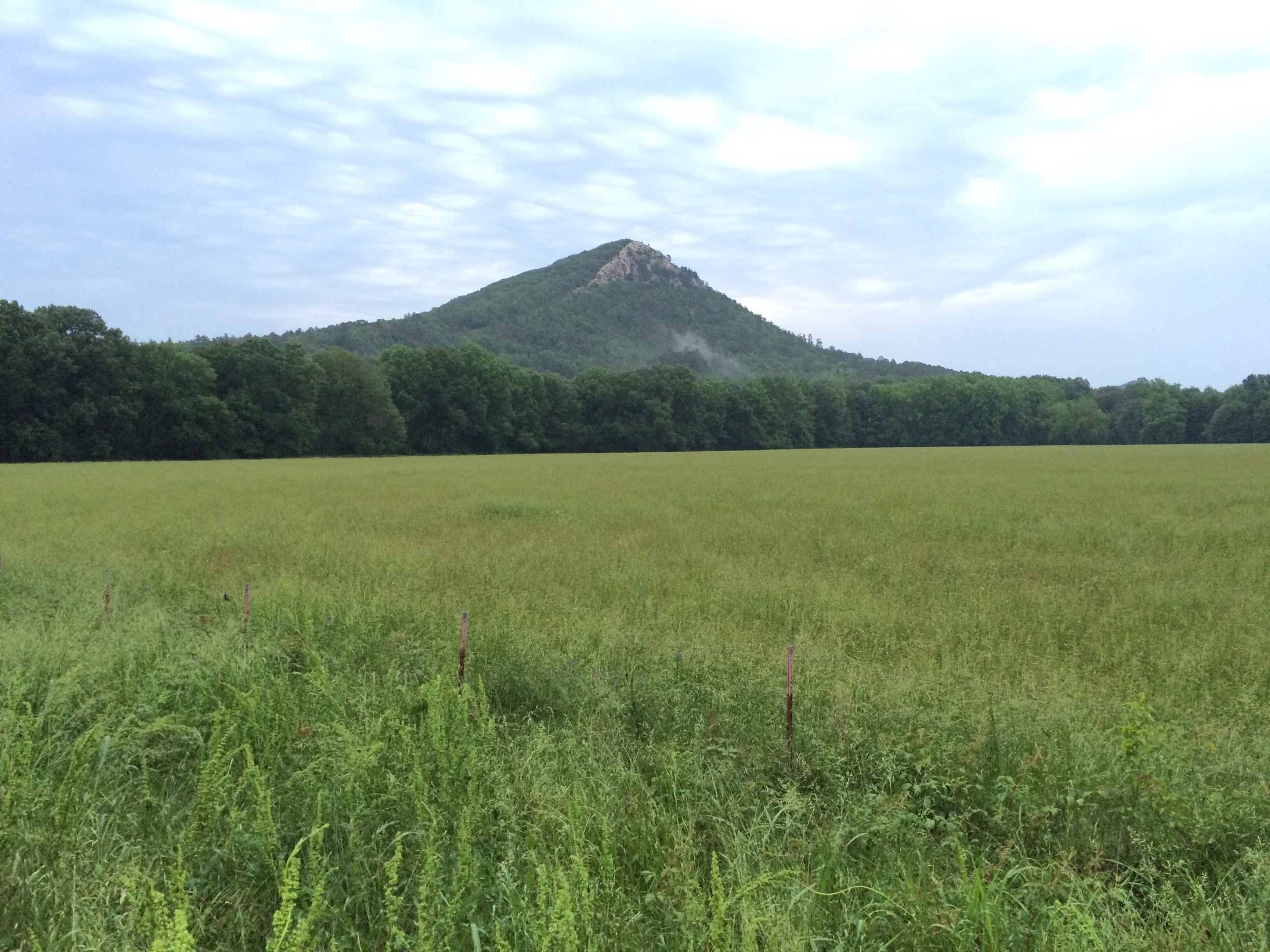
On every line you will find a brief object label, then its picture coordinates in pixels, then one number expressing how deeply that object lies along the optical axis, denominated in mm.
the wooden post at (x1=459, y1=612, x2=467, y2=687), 5430
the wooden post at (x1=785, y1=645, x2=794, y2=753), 4605
